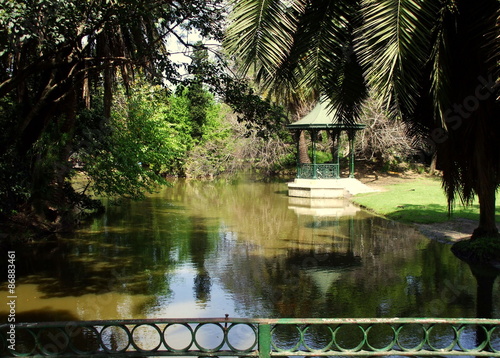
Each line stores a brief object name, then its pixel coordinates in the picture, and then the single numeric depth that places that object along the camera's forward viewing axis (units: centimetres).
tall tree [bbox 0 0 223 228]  791
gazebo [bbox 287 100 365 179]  2508
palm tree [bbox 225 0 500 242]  566
